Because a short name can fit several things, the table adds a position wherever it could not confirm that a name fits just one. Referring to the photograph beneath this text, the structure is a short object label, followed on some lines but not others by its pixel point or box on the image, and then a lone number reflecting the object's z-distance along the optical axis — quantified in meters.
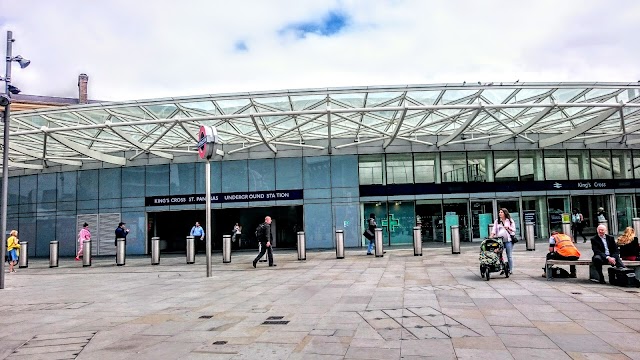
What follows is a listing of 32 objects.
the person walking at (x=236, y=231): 20.09
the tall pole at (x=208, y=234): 11.83
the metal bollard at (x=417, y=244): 16.12
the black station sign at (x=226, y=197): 21.47
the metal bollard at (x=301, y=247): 15.89
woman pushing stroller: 10.05
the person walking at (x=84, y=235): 18.00
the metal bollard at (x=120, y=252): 16.80
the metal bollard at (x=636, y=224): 16.55
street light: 10.39
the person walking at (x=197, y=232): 18.46
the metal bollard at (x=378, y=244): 16.12
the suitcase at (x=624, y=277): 8.07
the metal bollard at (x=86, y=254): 16.77
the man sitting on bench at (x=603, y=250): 8.42
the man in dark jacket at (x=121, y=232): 17.97
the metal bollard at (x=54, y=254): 16.95
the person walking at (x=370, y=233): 16.81
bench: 8.29
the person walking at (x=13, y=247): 14.16
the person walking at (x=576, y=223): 19.09
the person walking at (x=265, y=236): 13.49
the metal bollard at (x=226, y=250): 16.14
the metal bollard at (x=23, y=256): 17.23
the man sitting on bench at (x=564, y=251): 9.14
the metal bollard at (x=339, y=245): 16.02
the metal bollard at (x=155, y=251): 16.64
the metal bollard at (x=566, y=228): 17.39
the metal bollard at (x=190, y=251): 16.47
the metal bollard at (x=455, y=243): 16.14
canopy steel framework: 15.52
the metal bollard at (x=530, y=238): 16.45
